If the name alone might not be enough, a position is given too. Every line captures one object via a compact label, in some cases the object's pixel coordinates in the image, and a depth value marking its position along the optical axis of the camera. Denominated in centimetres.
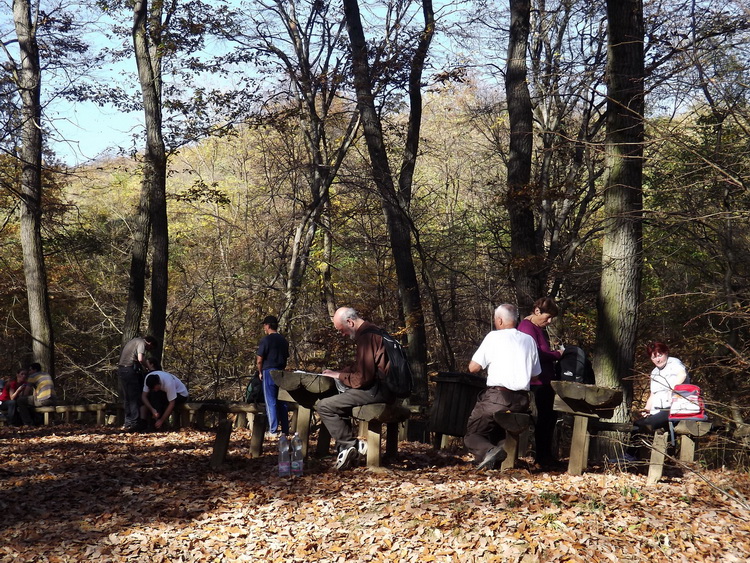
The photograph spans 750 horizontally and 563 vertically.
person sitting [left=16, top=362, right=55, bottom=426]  1468
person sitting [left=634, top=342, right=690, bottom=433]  812
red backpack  788
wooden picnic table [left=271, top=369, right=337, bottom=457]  751
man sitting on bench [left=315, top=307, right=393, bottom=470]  720
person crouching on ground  1161
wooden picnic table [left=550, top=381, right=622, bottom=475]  686
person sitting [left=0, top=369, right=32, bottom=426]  1466
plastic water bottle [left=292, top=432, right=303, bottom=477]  725
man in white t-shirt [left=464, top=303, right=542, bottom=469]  714
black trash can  898
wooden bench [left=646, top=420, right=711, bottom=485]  677
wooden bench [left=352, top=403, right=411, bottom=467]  708
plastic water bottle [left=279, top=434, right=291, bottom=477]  727
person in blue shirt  1077
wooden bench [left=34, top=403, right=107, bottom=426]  1380
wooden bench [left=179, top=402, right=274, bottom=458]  834
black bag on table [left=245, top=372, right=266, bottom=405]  1137
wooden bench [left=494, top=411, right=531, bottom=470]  703
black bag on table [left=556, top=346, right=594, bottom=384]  782
